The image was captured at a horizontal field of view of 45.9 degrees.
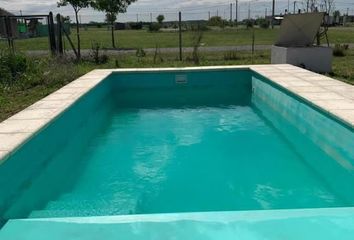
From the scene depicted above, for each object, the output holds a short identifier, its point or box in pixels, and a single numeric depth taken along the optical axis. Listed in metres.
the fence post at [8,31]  11.52
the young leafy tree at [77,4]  15.07
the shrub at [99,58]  12.62
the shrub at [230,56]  12.88
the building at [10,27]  11.93
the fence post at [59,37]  12.27
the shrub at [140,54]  14.38
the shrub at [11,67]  9.01
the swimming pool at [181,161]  3.93
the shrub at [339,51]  13.53
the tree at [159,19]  45.38
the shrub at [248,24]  37.50
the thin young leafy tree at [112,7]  18.05
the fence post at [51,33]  12.09
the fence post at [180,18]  12.88
